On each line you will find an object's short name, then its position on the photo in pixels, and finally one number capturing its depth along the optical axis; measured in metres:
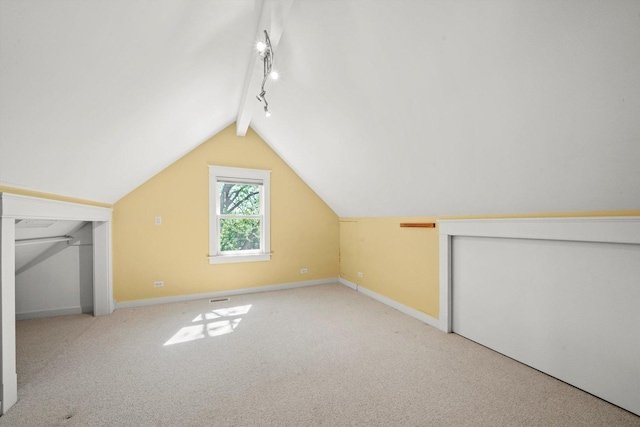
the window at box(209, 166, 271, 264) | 4.30
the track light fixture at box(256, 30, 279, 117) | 2.18
